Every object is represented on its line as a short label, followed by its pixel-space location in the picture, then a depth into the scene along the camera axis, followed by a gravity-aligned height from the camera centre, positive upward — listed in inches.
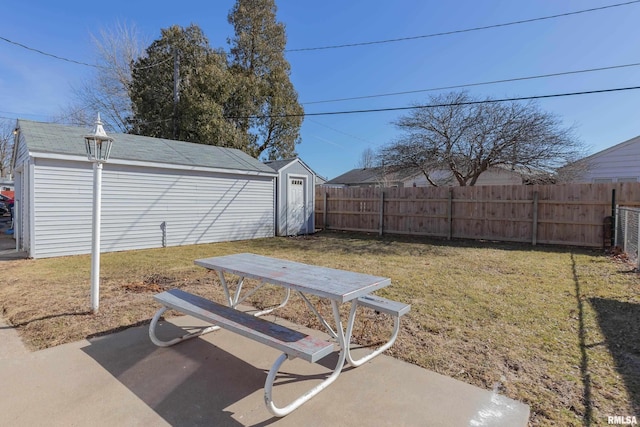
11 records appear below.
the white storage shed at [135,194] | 294.0 +13.0
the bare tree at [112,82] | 767.1 +295.0
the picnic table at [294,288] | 81.5 -34.3
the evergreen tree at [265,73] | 792.9 +337.6
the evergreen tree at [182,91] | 673.0 +251.7
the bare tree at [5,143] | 1272.6 +239.1
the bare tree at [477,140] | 498.9 +121.5
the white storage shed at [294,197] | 495.8 +19.2
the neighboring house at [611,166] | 522.0 +84.7
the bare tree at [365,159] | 1589.3 +265.0
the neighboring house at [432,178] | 570.8 +83.7
